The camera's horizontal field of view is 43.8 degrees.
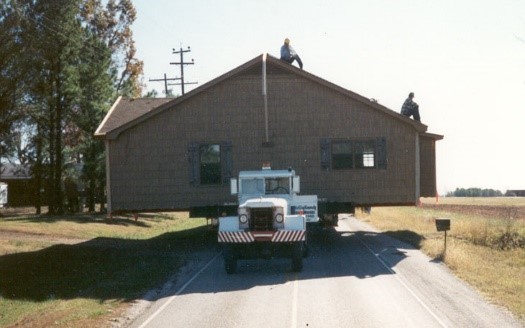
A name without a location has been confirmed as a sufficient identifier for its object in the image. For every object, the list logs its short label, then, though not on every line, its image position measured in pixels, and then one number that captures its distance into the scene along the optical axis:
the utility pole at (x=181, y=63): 55.69
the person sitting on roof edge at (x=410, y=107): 30.88
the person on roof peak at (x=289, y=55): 30.55
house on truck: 29.48
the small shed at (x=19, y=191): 63.38
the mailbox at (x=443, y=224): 23.88
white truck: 19.84
